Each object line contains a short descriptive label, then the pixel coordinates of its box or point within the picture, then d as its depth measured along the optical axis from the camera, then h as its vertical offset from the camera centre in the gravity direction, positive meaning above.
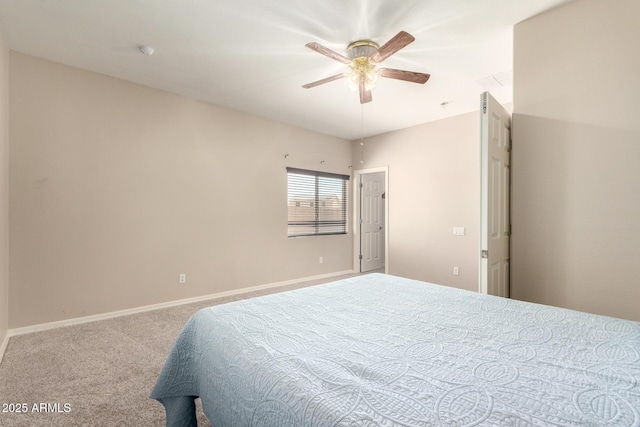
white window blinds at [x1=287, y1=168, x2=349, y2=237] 4.96 +0.18
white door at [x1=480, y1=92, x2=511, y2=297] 2.07 +0.11
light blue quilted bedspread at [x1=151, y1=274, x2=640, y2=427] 0.74 -0.51
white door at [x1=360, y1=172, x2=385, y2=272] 5.90 -0.19
